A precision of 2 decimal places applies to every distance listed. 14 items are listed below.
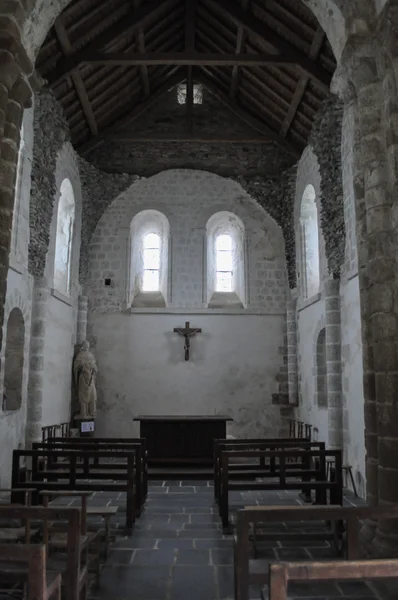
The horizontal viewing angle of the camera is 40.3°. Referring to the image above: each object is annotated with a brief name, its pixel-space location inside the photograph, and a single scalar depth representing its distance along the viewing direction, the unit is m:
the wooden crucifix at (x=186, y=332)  13.16
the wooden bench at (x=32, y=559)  2.44
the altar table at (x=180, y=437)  10.21
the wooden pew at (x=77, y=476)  6.26
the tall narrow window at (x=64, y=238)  12.23
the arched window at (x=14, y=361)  9.64
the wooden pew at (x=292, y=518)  3.20
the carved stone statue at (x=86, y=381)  12.18
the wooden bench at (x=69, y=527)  3.22
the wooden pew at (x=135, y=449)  7.04
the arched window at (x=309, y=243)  12.44
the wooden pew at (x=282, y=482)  6.39
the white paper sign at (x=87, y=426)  11.74
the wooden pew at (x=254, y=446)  7.22
